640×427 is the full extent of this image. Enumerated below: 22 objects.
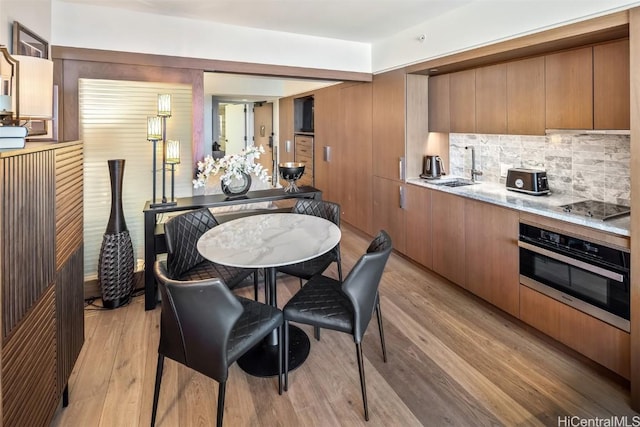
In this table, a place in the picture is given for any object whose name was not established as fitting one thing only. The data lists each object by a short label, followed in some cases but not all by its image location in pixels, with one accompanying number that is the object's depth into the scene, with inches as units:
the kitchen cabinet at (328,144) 215.0
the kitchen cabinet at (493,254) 108.5
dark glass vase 126.6
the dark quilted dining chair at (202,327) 61.6
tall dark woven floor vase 118.3
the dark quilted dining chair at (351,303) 72.7
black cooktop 90.8
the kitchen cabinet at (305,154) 256.2
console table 116.4
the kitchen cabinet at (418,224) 146.6
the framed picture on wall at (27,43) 87.0
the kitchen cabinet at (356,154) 186.4
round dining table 78.9
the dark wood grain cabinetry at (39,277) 46.9
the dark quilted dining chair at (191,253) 98.4
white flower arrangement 122.2
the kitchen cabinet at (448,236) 128.9
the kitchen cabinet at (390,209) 163.8
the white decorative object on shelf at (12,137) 50.1
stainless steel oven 81.4
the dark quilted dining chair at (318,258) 103.2
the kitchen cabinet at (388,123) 158.1
